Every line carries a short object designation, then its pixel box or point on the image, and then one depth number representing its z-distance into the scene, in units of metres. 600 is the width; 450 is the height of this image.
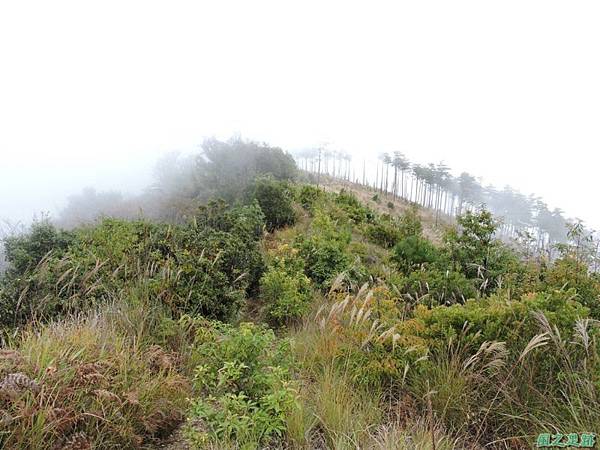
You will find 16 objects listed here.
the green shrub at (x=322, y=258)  6.58
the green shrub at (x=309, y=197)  14.23
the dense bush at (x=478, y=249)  6.37
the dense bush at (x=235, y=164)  27.06
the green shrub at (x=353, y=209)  13.98
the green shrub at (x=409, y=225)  11.98
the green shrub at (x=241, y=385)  2.07
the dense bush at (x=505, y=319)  2.88
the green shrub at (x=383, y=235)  11.24
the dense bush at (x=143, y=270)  3.64
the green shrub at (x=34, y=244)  5.70
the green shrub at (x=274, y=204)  11.63
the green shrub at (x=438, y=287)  4.73
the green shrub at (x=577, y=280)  4.39
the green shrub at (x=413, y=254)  6.81
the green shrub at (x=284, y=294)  4.86
